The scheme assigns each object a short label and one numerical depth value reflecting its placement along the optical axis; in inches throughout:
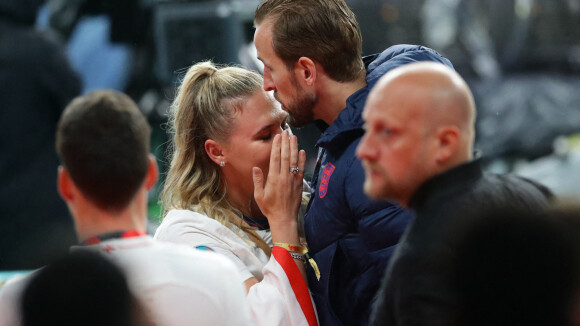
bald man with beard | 515.8
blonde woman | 545.2
